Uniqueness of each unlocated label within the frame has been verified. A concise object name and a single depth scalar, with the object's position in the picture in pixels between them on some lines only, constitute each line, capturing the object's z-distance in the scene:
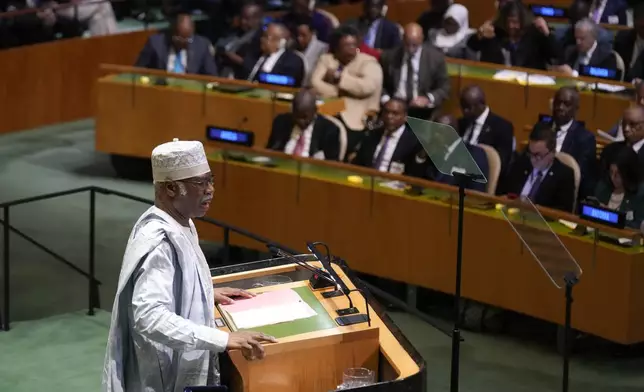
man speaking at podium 7.05
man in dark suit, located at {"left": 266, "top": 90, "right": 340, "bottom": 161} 16.70
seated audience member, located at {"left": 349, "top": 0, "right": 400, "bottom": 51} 23.67
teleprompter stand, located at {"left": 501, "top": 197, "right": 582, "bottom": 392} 9.53
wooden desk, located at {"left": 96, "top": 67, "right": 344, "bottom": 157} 19.06
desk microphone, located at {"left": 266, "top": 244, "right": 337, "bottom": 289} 7.84
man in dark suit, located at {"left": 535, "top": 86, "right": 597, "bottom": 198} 16.12
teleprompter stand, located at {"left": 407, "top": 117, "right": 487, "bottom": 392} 8.45
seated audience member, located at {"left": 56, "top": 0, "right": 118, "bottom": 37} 23.75
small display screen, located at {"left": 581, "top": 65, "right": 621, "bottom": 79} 18.69
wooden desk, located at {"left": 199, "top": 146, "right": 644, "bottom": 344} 13.11
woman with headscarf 23.03
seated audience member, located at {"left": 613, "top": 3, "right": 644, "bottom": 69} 20.47
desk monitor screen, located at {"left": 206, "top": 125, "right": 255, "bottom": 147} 15.85
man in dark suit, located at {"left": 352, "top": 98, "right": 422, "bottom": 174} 16.22
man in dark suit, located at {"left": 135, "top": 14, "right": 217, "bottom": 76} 20.94
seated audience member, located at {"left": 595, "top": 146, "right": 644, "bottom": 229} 14.27
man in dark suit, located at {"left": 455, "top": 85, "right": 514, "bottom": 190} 17.11
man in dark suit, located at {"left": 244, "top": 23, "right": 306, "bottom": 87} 20.62
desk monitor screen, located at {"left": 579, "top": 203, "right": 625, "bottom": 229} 12.86
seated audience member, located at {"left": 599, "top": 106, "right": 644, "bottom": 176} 14.80
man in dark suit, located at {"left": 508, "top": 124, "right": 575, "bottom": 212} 14.70
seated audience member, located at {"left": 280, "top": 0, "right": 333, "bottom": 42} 23.78
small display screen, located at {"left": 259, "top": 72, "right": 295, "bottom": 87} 19.00
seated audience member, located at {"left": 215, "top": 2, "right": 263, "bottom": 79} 22.03
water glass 7.07
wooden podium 6.99
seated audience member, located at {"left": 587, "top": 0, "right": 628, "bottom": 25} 23.80
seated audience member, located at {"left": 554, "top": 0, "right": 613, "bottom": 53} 22.27
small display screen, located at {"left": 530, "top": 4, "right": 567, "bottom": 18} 25.22
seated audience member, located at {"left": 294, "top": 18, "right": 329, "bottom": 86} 21.77
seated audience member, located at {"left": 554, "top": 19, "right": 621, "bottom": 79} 19.97
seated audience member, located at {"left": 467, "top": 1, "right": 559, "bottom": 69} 21.19
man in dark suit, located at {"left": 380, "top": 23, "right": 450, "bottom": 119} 20.02
